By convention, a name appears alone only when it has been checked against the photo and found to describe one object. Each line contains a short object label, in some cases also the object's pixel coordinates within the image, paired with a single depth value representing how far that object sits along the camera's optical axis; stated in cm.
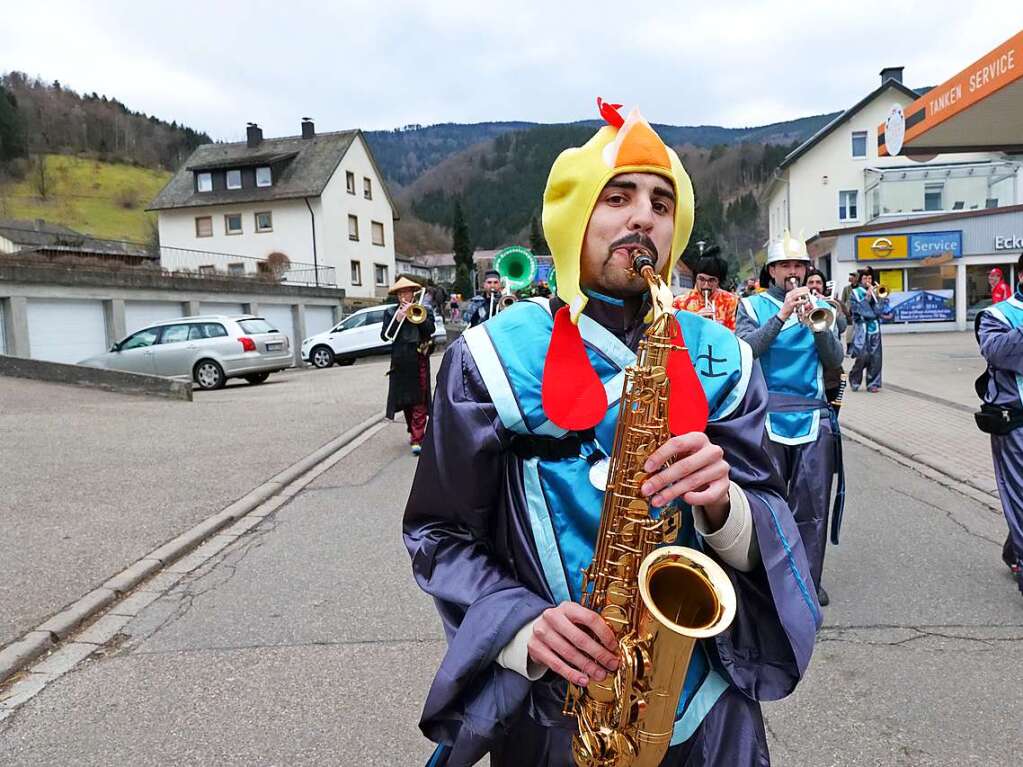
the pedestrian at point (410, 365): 899
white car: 2417
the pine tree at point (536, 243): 6750
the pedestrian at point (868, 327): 1277
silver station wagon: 1686
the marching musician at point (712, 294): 516
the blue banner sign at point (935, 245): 2781
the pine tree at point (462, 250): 7256
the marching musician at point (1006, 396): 392
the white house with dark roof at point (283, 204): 4028
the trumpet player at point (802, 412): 407
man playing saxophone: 144
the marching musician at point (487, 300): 1121
